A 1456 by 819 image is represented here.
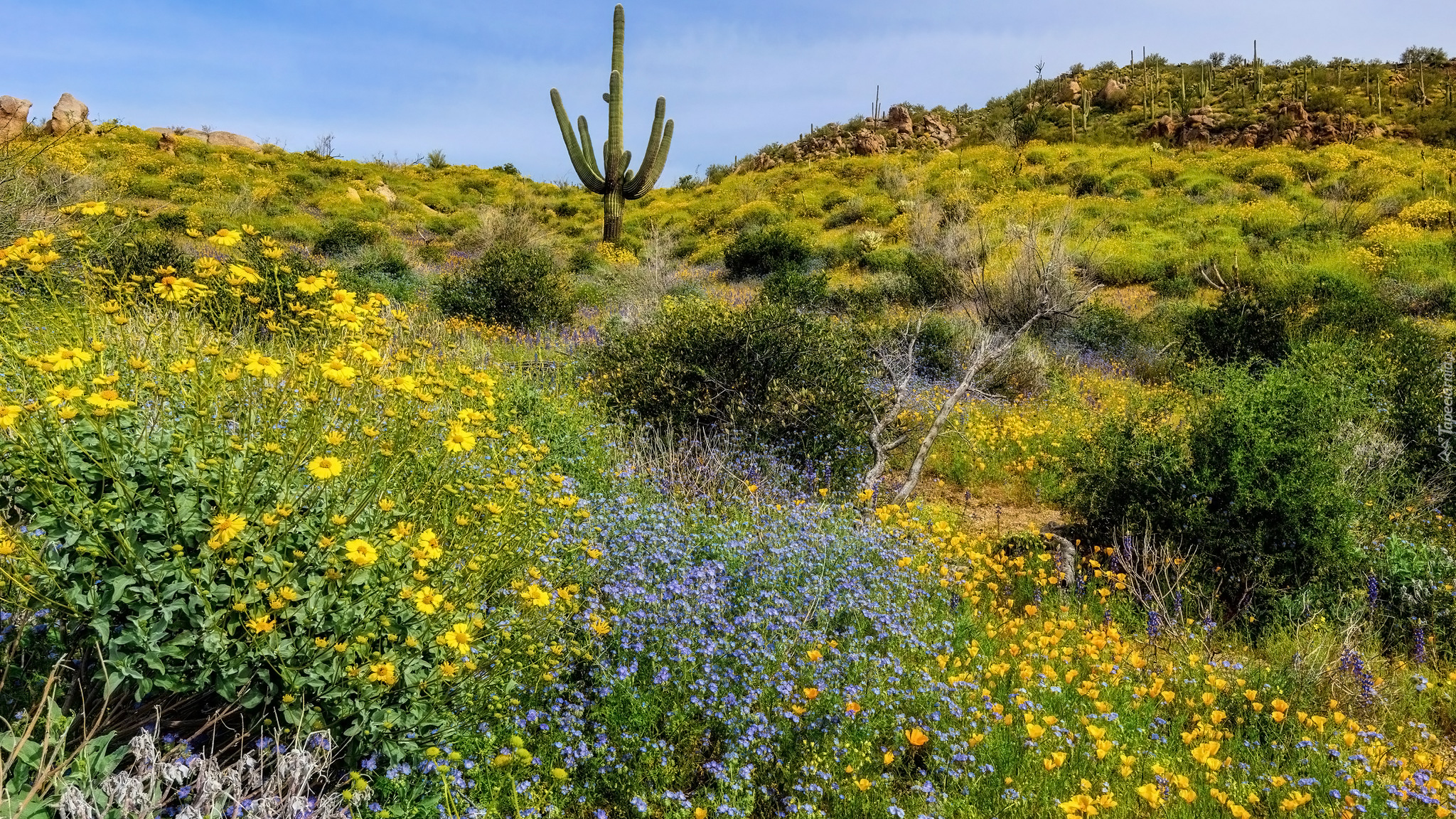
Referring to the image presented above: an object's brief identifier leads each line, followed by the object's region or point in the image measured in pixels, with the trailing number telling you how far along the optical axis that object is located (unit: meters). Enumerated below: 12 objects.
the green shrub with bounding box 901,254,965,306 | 14.21
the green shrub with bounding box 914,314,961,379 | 10.08
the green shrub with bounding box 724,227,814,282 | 18.27
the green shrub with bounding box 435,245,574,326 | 11.41
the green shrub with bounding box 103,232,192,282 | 9.98
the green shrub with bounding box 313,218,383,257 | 18.52
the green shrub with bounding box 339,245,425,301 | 11.82
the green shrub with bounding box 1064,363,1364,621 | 4.46
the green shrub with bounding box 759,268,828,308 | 12.98
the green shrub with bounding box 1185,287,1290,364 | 9.81
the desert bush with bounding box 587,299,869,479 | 6.19
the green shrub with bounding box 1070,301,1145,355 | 12.08
